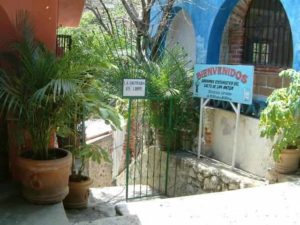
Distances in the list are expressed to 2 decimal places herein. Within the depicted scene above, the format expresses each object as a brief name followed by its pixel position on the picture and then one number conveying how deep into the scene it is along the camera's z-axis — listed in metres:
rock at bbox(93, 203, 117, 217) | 5.04
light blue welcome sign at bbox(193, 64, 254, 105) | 6.02
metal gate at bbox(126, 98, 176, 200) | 7.21
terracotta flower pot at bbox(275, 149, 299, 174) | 5.13
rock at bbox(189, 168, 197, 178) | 6.78
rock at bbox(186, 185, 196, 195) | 6.87
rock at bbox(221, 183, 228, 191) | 6.13
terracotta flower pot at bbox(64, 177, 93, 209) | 4.75
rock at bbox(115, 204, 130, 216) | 3.59
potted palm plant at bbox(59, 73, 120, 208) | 3.78
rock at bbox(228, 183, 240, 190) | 5.98
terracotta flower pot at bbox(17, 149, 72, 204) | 3.71
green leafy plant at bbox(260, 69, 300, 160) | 4.86
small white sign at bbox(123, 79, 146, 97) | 6.25
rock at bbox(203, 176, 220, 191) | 6.31
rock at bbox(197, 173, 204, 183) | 6.61
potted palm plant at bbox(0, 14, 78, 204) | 3.58
